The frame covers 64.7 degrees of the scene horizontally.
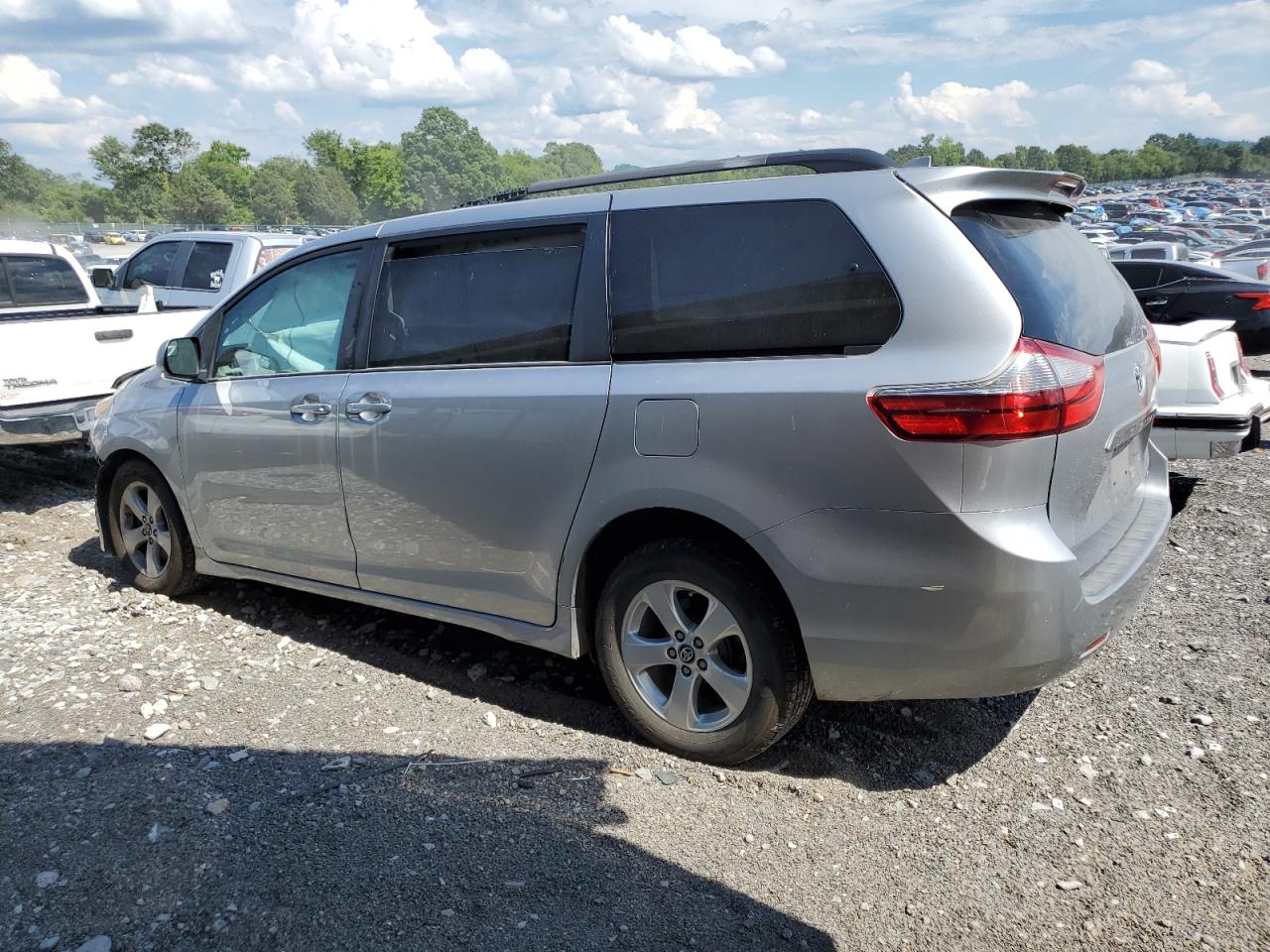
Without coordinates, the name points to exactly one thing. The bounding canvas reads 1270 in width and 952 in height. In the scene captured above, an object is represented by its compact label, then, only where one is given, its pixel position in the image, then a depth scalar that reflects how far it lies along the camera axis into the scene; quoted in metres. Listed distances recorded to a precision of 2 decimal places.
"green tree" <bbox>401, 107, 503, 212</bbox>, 140.38
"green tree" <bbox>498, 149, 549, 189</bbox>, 159.25
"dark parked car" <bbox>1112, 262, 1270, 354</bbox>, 11.89
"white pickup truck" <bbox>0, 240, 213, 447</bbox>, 6.84
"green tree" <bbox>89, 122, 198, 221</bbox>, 111.00
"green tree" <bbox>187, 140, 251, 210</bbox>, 124.62
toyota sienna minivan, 2.79
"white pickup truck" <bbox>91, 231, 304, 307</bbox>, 10.27
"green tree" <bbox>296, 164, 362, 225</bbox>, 113.31
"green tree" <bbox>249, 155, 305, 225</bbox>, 111.88
